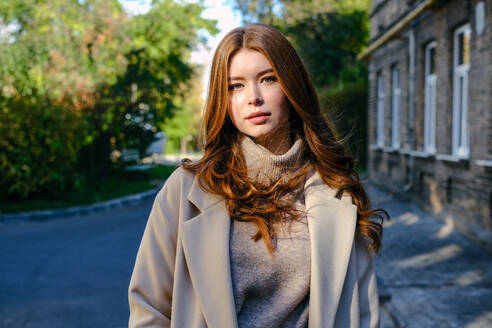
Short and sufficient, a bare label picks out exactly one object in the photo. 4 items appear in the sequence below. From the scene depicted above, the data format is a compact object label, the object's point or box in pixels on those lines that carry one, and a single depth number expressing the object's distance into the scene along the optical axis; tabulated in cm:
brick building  1017
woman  194
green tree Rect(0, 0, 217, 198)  1521
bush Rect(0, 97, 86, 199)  1482
